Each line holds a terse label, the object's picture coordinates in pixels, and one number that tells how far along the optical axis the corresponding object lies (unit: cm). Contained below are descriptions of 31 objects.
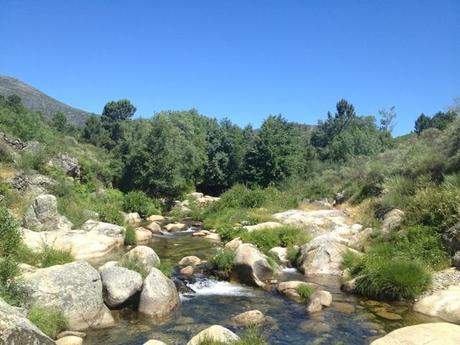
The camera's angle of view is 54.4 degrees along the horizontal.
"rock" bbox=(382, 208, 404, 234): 1814
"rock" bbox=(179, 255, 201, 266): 1717
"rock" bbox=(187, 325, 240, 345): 866
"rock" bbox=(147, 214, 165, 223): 2980
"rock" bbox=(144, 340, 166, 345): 862
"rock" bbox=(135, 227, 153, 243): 2194
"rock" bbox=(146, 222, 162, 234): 2514
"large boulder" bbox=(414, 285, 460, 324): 1123
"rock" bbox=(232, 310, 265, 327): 1118
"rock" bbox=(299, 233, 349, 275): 1620
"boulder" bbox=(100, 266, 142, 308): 1162
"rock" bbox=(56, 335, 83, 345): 915
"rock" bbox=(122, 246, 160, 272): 1356
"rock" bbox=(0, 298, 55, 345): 638
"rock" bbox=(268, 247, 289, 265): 1766
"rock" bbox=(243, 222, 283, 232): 2160
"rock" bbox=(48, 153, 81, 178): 3011
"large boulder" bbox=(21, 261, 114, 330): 1010
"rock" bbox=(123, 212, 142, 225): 2759
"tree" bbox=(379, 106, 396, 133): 7500
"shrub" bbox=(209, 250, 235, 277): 1548
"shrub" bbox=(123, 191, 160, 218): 3048
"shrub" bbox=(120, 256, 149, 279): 1292
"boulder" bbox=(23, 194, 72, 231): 1892
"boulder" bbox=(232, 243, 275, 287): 1485
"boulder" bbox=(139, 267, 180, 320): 1159
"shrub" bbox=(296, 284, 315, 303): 1323
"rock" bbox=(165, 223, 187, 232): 2630
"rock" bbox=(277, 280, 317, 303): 1342
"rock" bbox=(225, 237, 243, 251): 1895
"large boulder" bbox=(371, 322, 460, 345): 802
